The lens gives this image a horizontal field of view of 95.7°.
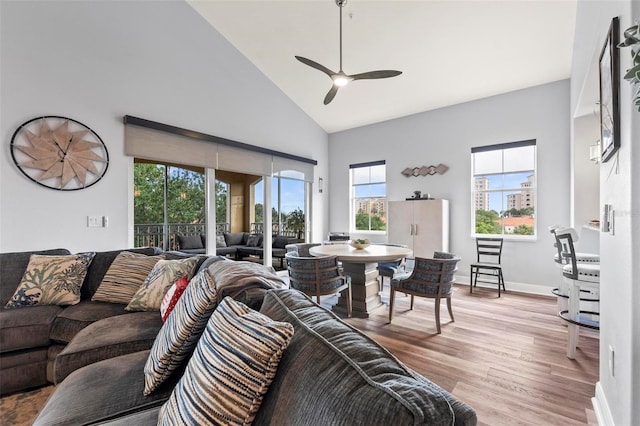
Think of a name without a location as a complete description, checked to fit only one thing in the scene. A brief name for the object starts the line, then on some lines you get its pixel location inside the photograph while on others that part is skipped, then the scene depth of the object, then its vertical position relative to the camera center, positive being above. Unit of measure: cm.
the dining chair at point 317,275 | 304 -65
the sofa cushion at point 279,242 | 559 -54
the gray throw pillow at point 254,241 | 632 -59
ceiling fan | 289 +143
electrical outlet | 146 -76
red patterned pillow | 180 -52
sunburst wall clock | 284 +65
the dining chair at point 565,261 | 267 -50
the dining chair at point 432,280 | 290 -68
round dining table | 336 -78
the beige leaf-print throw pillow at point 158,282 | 216 -52
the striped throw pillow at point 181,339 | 121 -53
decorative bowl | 367 -39
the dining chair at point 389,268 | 367 -71
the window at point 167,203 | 436 +19
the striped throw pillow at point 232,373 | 75 -44
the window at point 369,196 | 604 +37
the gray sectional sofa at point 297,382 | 55 -38
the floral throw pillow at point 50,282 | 223 -53
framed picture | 140 +63
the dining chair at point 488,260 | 453 -77
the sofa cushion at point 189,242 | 532 -51
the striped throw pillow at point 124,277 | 235 -53
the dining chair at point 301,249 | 393 -48
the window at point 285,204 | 542 +20
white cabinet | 485 -20
